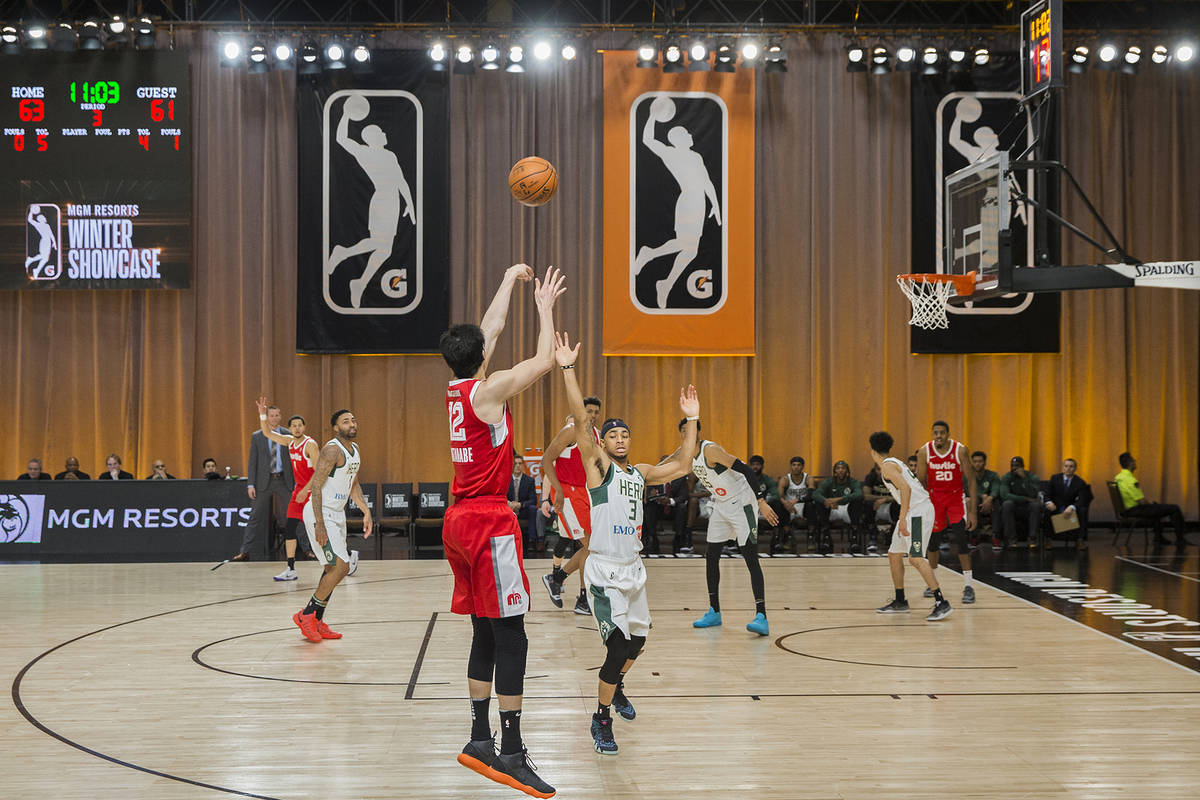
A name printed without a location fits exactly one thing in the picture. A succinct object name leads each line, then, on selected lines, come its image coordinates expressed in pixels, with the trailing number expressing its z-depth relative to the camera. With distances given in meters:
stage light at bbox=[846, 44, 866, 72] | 16.48
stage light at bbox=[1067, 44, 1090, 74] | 16.14
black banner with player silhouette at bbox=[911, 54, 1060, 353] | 16.95
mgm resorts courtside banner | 13.84
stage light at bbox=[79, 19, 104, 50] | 15.61
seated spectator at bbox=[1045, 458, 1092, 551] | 15.30
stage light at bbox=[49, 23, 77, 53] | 15.70
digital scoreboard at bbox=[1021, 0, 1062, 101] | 9.66
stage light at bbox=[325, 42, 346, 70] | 16.11
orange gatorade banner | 16.80
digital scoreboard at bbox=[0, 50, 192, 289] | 16.12
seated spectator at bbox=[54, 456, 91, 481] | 15.40
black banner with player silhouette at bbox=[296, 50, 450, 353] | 16.58
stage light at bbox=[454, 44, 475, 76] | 16.17
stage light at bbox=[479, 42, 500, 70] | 16.05
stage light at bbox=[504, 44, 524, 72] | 16.06
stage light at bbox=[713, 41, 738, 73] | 16.14
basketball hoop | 10.92
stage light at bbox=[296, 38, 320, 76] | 16.02
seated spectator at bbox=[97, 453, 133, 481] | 15.45
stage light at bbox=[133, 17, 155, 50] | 15.77
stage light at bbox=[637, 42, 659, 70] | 16.28
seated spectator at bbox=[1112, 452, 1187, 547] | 15.45
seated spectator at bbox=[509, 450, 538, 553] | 14.93
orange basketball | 9.04
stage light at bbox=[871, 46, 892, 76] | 16.47
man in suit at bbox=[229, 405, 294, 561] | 13.66
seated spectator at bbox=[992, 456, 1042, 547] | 15.03
